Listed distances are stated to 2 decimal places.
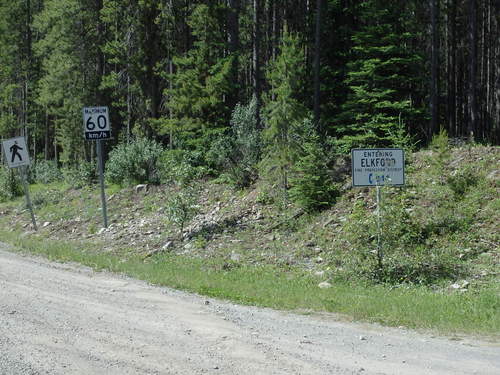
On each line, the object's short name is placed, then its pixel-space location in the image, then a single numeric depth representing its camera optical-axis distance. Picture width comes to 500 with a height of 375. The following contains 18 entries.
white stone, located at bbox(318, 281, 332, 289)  10.22
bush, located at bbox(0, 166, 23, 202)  30.17
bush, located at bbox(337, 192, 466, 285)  10.37
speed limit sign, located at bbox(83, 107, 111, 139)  16.03
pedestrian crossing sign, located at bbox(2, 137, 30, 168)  18.88
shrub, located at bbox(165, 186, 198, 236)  15.14
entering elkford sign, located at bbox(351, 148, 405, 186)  10.55
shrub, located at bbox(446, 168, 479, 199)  13.48
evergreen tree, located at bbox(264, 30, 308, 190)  15.91
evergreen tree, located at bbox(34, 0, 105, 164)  32.46
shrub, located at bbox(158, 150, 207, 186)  20.48
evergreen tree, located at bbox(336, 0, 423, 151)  18.30
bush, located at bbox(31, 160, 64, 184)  34.04
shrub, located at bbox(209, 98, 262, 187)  18.91
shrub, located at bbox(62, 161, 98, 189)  26.69
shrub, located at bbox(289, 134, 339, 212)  14.84
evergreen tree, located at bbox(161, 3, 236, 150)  21.03
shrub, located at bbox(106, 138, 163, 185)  22.72
